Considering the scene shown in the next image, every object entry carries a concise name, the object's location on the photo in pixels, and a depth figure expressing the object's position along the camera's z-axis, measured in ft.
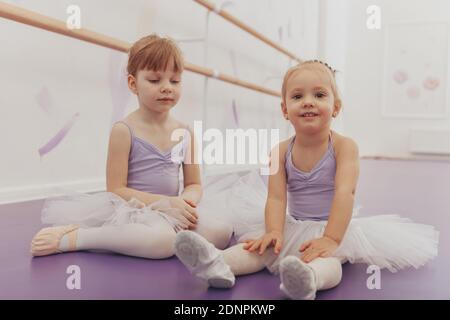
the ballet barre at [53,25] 3.63
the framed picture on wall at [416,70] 14.79
